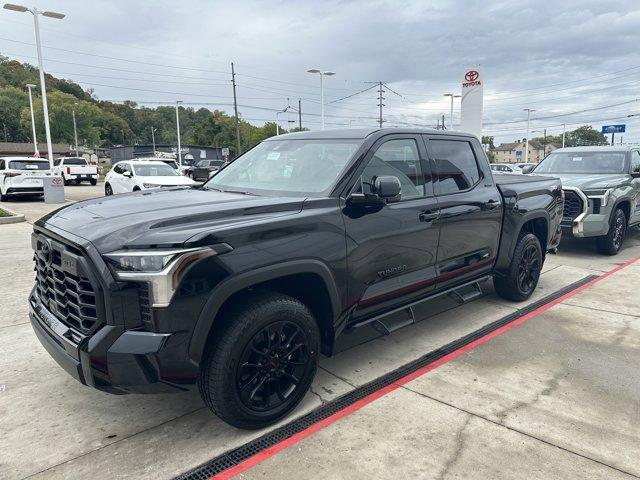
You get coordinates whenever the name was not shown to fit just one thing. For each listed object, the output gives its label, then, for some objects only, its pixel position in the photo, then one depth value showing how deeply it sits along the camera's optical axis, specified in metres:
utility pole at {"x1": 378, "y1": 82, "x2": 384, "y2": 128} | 51.14
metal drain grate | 2.63
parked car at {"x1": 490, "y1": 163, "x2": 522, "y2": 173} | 27.62
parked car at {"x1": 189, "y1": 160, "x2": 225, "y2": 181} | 36.84
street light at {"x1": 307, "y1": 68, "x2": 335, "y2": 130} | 29.37
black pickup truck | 2.44
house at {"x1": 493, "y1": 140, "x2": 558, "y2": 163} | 125.14
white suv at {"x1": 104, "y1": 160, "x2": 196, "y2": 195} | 14.35
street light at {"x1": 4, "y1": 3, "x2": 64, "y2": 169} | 18.00
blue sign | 54.23
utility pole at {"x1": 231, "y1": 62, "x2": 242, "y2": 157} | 46.47
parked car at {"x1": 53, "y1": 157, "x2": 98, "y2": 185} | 25.81
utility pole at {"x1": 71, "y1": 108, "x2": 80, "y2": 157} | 69.19
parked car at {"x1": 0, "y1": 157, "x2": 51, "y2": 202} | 16.55
